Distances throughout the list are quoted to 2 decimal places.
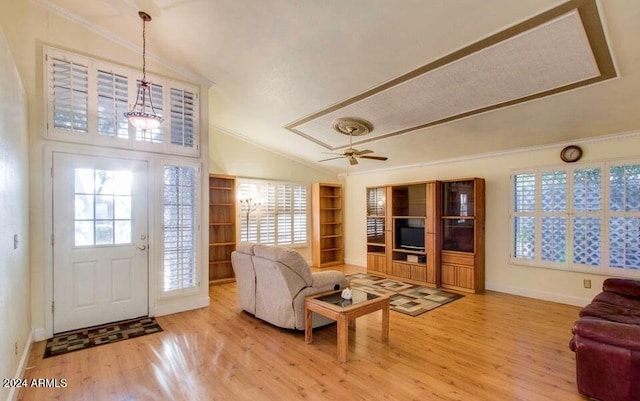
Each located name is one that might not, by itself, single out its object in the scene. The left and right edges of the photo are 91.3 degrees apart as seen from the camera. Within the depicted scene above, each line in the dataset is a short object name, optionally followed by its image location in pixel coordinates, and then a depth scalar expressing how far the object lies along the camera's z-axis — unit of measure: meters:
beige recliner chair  3.69
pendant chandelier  3.17
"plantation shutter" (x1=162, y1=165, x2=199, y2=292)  4.54
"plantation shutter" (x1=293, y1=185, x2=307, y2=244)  7.98
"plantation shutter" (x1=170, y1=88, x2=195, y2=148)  4.63
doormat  3.41
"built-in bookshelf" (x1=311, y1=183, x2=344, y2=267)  8.11
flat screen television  6.41
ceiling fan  5.22
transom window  3.80
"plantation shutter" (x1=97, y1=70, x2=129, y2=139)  4.07
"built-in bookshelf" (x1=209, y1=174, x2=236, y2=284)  6.56
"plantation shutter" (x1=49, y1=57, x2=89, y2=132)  3.78
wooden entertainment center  5.73
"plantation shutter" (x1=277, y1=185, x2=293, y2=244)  7.67
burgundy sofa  2.28
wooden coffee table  3.11
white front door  3.80
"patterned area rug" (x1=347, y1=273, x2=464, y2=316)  4.77
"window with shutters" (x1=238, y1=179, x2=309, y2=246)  7.08
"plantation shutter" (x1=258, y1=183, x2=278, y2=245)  7.35
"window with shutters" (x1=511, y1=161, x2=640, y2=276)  4.43
